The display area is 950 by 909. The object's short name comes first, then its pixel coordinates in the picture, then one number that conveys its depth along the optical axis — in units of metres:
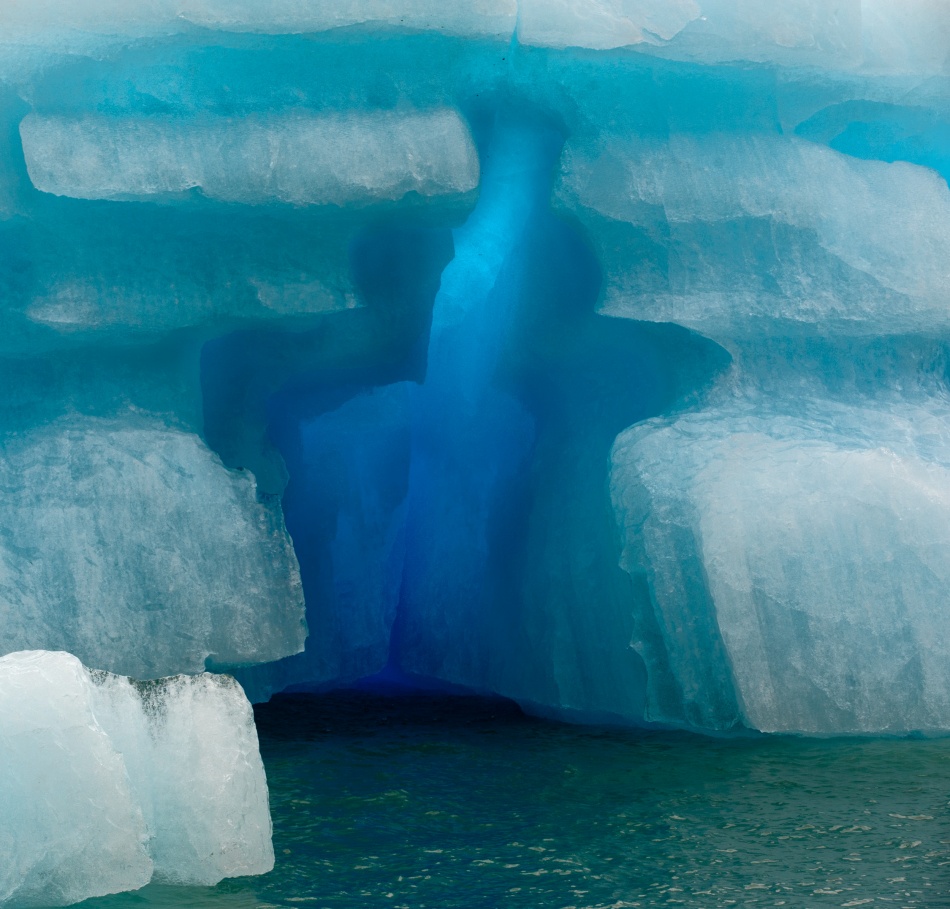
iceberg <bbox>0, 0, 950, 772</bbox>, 48.35
